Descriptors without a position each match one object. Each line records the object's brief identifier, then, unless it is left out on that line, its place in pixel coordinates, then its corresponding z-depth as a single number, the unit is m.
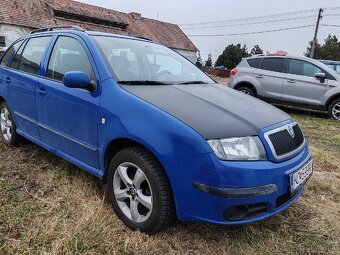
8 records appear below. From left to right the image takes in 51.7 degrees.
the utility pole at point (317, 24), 31.98
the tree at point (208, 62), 50.41
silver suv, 8.83
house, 22.84
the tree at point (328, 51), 56.56
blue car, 2.33
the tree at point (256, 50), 50.19
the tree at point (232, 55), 42.75
